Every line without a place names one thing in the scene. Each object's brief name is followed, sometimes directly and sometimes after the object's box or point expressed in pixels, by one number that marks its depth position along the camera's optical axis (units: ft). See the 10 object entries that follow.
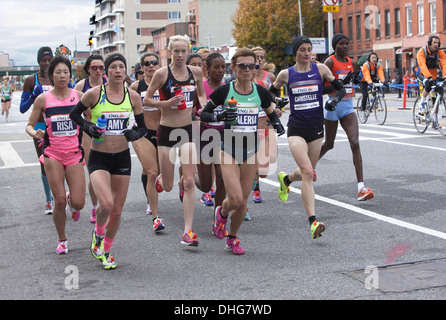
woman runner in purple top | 27.48
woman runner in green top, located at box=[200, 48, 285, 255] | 23.93
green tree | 210.79
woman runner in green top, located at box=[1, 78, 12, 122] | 114.83
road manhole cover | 18.99
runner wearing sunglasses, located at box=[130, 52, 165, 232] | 28.86
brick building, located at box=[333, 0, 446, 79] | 163.53
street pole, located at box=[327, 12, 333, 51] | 90.51
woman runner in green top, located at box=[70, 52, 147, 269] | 22.85
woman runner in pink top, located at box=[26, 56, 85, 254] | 24.72
